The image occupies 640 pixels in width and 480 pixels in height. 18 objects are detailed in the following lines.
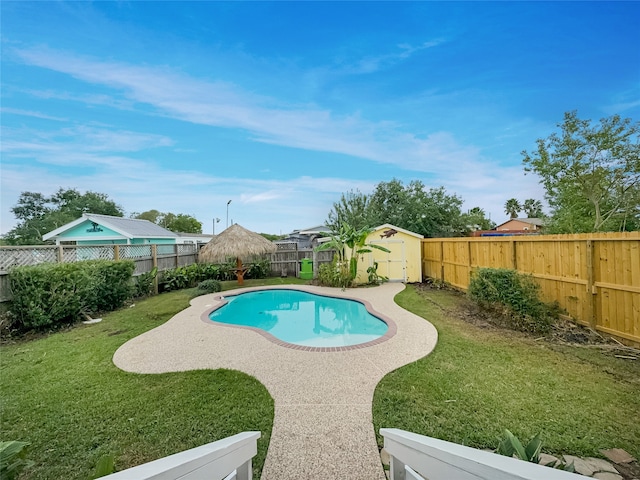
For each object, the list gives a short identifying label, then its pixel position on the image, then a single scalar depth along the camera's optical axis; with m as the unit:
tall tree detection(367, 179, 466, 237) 21.27
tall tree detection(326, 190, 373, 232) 23.83
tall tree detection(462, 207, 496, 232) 24.43
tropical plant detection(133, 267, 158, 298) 10.44
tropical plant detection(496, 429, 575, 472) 1.81
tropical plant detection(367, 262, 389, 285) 12.56
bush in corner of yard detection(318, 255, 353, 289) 12.11
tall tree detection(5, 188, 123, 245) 24.88
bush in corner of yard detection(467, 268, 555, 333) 5.94
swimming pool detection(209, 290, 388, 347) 6.70
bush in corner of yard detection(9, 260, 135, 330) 6.31
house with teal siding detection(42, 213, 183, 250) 17.11
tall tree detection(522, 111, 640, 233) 15.11
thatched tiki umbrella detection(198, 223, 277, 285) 13.41
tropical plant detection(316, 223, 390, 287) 12.05
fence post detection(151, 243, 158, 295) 11.30
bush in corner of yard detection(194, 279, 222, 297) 11.25
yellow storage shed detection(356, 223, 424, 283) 12.96
